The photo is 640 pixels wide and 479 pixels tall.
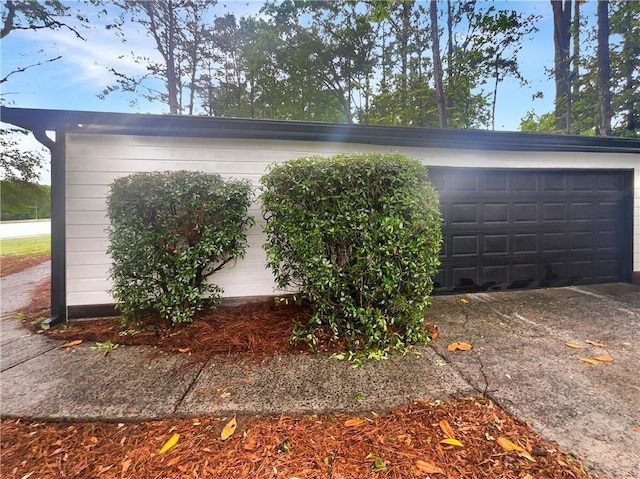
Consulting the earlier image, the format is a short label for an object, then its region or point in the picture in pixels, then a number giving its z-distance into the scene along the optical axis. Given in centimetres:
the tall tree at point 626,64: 761
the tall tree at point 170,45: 952
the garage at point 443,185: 353
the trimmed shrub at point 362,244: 265
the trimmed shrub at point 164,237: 305
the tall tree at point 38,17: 598
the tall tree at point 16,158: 523
